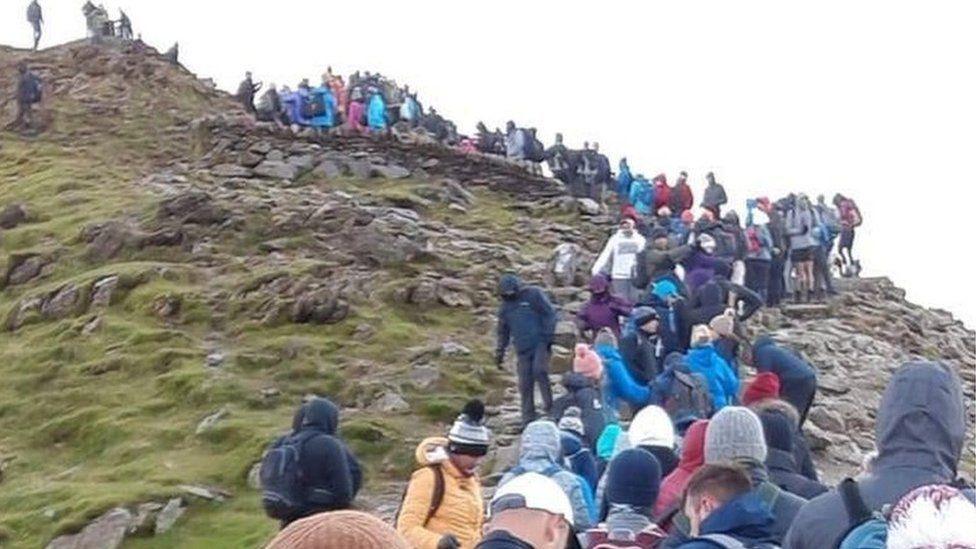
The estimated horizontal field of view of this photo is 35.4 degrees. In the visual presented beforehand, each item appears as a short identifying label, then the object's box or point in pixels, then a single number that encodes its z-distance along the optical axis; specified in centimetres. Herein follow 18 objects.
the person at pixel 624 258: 2617
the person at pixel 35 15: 7200
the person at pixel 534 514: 790
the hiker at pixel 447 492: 1077
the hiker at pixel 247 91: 5675
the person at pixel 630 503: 885
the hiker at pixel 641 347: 1958
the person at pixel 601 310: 2275
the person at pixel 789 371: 1530
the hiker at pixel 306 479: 946
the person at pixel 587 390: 1681
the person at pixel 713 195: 3931
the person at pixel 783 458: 1052
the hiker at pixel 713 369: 1761
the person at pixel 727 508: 769
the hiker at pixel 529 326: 2086
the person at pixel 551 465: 1146
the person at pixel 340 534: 454
